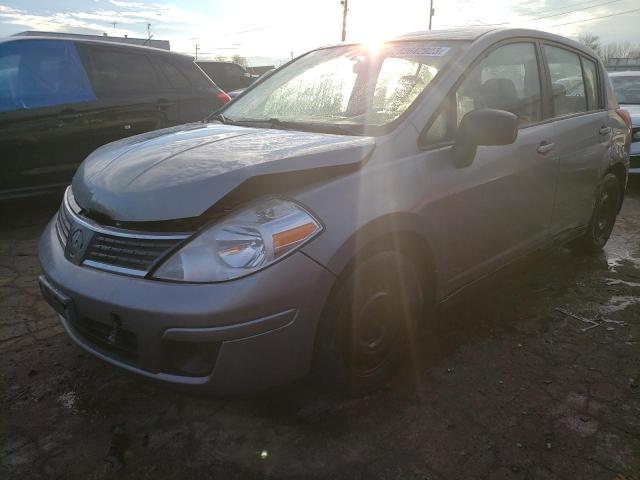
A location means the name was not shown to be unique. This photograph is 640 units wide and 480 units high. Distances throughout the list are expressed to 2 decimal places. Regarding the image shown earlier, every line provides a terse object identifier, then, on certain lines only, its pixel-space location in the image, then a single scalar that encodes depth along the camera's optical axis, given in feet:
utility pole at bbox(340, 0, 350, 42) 119.36
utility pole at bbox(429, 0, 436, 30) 143.02
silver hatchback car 6.16
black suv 15.23
